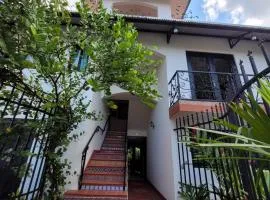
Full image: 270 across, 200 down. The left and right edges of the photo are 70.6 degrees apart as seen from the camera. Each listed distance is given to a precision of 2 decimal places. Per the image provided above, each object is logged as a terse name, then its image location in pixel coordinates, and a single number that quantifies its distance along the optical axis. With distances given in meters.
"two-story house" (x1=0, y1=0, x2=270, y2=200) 5.21
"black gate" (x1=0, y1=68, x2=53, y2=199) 2.39
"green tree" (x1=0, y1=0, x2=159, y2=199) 2.18
